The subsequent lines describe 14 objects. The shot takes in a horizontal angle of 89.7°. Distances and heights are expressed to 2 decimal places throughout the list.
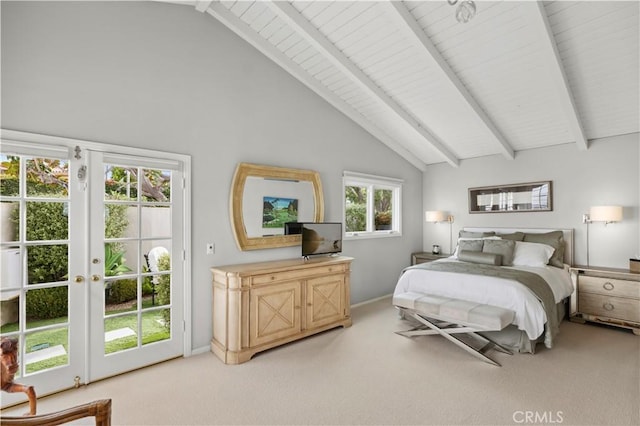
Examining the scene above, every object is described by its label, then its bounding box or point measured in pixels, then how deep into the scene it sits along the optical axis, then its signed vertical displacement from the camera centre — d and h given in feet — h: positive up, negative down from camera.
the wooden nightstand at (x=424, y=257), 18.79 -2.47
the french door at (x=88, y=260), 8.03 -1.22
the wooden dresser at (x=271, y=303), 10.25 -3.09
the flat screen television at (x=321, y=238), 13.05 -0.95
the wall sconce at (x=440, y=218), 19.31 -0.19
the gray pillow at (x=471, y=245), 15.16 -1.45
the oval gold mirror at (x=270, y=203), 11.85 +0.53
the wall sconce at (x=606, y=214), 13.55 +0.00
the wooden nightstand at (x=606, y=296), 12.60 -3.39
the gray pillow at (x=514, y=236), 15.79 -1.09
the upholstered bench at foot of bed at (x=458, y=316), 10.04 -3.34
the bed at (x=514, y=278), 10.75 -2.42
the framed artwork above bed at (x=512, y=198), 16.38 +0.90
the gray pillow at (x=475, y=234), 16.96 -1.05
